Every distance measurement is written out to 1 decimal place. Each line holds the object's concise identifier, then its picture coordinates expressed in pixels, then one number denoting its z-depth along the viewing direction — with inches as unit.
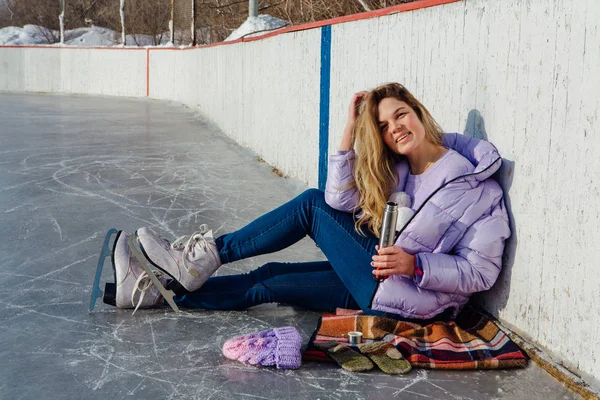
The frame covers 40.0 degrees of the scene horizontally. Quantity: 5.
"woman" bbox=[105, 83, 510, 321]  112.0
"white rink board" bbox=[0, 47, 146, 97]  886.4
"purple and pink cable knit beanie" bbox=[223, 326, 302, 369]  106.7
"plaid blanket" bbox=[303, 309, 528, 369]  106.4
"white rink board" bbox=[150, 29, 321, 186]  247.6
